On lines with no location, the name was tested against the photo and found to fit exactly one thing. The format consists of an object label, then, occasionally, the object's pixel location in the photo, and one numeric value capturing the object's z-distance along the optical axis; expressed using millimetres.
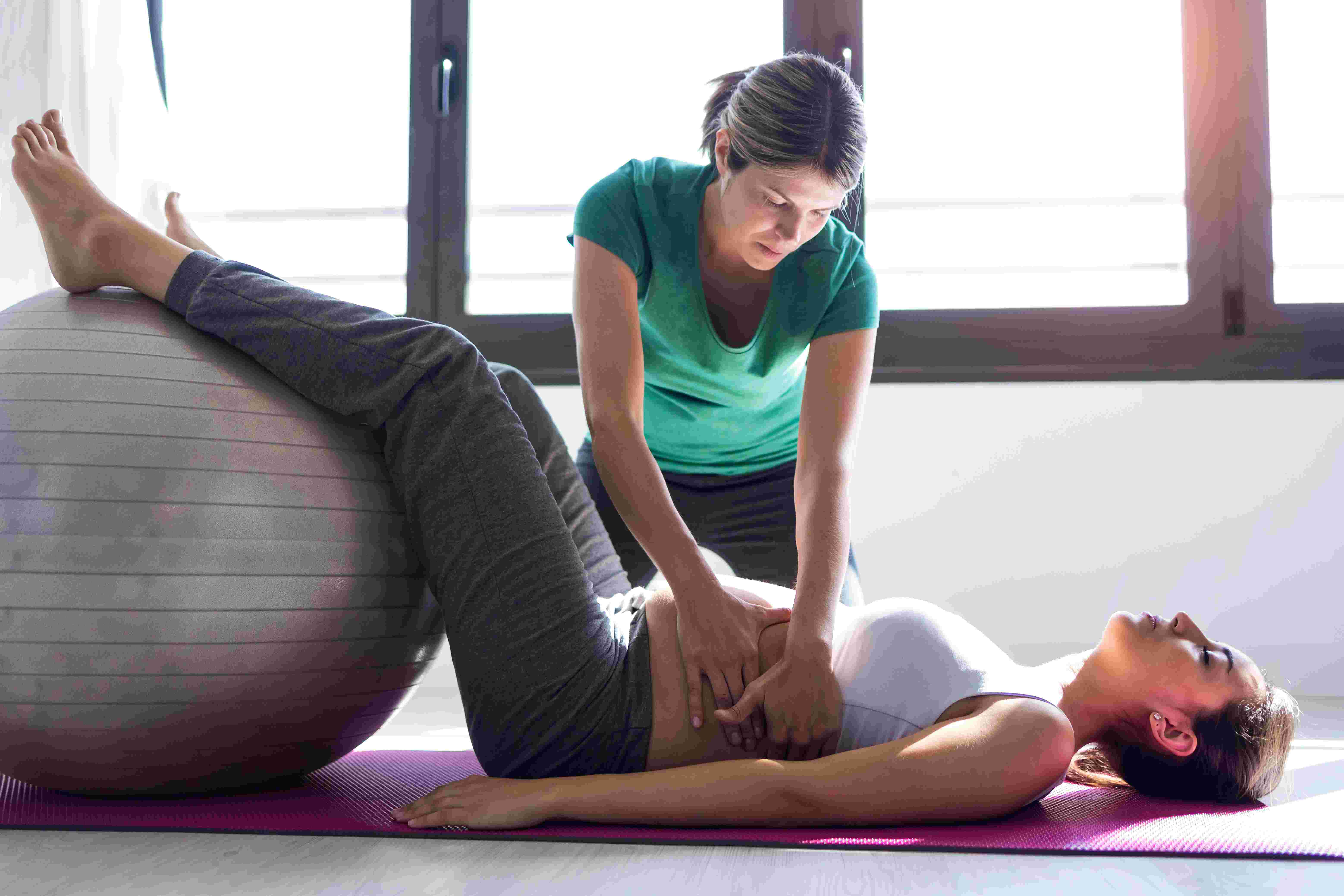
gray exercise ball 1173
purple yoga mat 1165
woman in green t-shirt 1319
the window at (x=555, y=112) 3346
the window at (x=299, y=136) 3402
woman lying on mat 1180
